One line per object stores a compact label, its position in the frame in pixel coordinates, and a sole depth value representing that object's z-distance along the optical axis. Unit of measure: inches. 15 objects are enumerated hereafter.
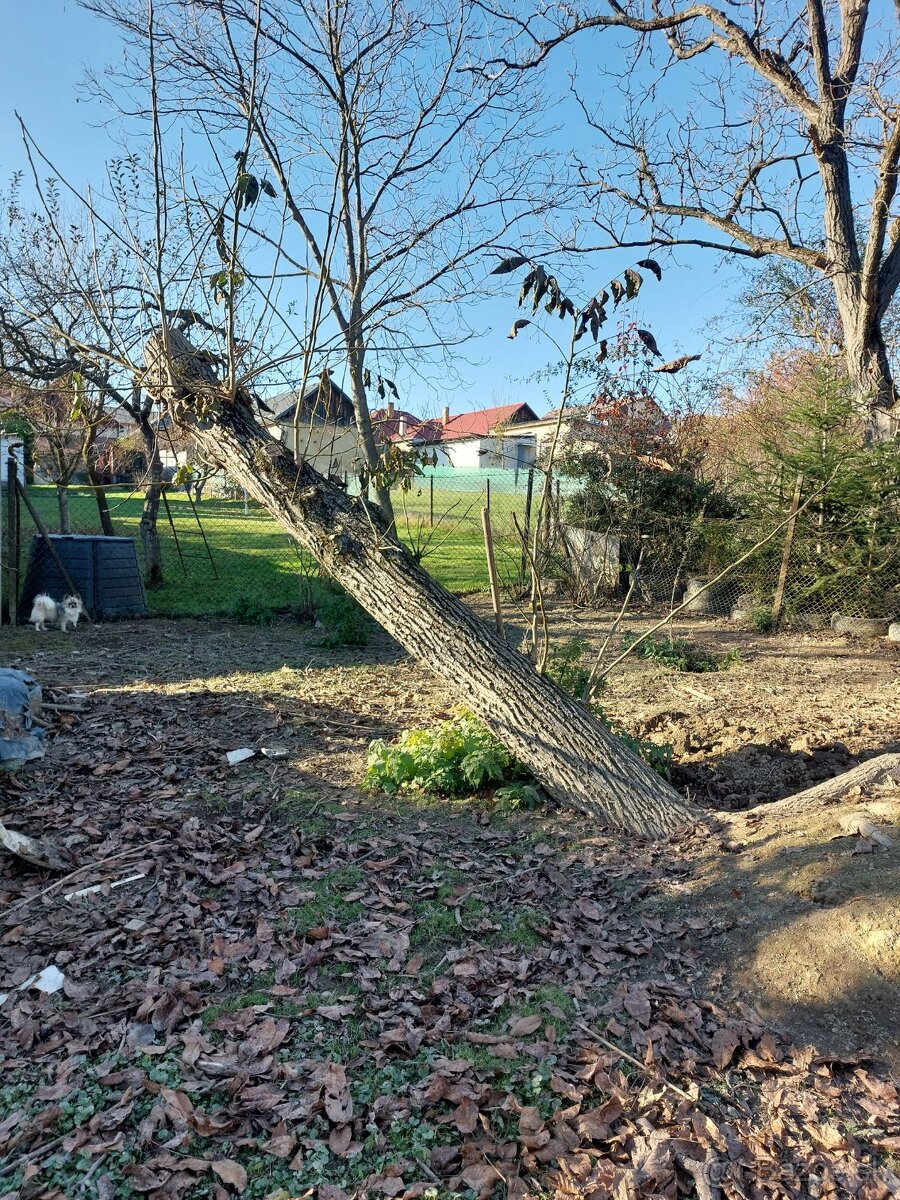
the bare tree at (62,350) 287.4
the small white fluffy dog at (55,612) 327.9
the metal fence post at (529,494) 383.4
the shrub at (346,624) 312.0
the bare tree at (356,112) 315.0
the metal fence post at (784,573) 368.8
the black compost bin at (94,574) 343.6
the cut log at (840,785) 138.3
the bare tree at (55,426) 380.9
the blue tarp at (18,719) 169.5
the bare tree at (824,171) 387.5
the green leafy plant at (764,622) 371.6
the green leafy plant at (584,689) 169.9
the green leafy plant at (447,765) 160.4
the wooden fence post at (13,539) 329.1
